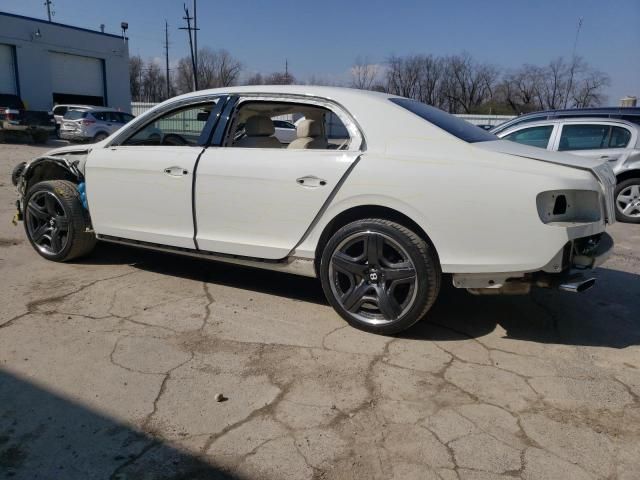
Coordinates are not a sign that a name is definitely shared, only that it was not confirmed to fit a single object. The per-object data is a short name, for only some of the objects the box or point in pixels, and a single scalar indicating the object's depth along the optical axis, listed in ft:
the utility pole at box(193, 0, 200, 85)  108.02
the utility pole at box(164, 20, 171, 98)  199.93
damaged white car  10.19
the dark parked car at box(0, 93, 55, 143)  68.80
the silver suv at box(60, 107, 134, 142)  69.72
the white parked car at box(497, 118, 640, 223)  26.40
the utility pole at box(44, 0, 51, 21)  210.59
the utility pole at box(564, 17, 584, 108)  166.18
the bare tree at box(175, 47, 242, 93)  213.46
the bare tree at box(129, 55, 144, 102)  247.29
